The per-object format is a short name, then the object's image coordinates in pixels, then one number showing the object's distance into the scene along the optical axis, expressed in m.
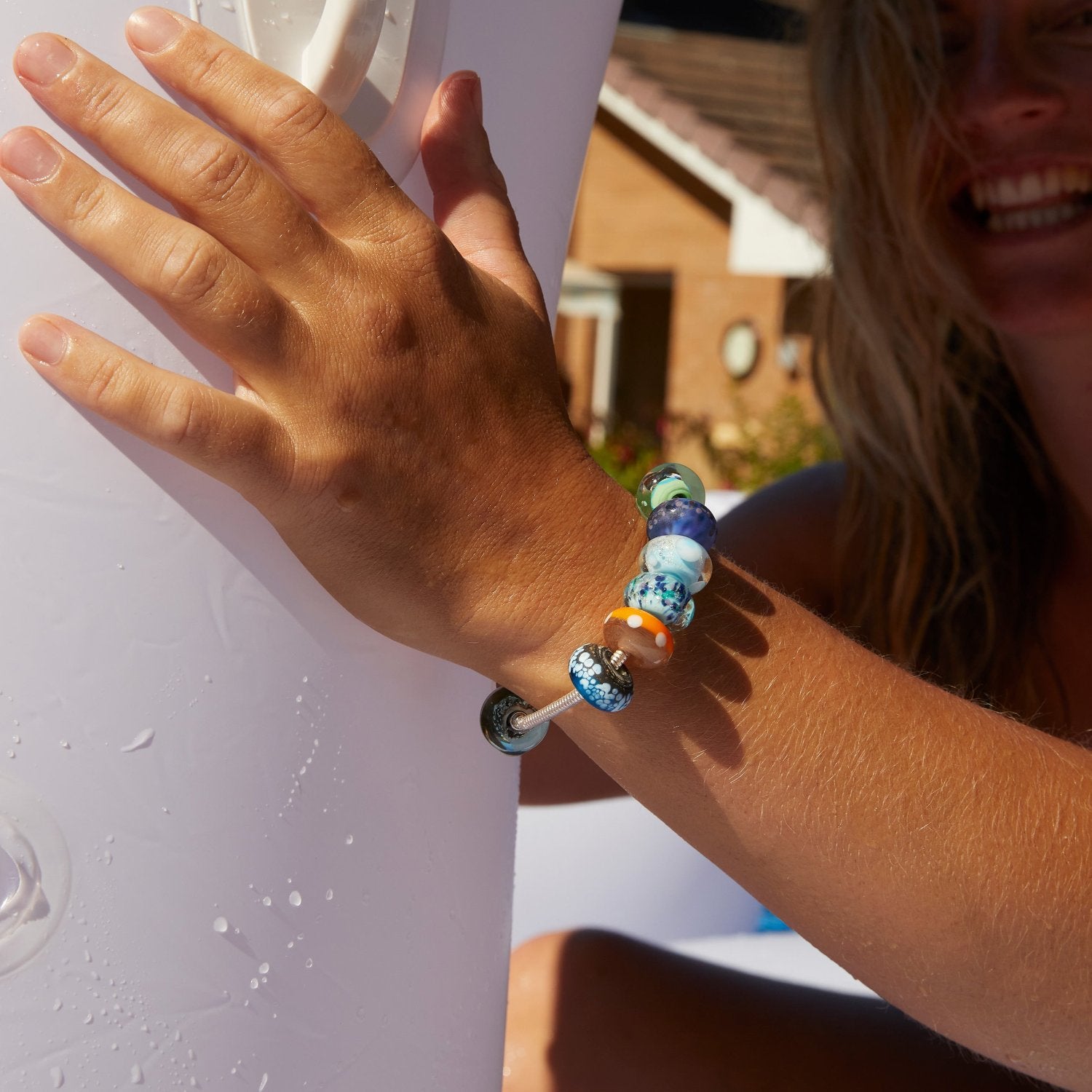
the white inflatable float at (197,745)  0.64
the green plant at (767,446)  6.43
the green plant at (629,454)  6.66
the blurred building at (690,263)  7.14
